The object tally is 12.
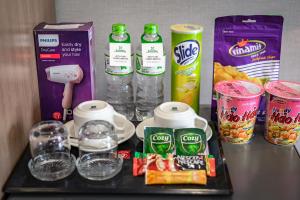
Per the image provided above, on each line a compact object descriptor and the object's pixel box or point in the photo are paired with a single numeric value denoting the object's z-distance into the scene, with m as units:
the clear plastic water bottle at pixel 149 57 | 1.13
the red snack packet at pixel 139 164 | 0.93
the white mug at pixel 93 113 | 1.01
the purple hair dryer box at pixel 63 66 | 1.09
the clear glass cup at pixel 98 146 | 0.98
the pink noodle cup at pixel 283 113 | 1.03
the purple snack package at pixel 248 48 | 1.14
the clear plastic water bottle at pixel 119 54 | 1.13
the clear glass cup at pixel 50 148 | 0.98
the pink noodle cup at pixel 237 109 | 1.04
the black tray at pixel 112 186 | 0.88
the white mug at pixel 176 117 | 1.02
